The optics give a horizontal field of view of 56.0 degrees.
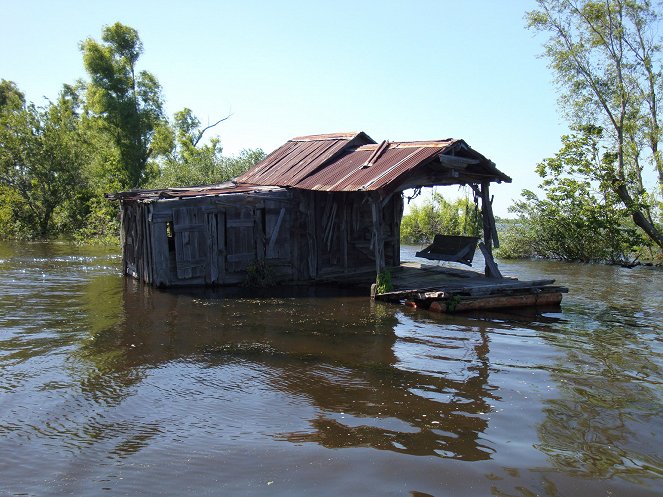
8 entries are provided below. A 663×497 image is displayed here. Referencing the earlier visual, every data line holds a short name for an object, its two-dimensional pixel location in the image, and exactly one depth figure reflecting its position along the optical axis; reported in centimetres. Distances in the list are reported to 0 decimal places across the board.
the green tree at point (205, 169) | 3000
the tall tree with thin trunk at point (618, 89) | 2455
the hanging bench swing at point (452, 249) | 1520
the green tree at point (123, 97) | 3616
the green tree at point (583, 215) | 2486
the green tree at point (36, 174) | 3369
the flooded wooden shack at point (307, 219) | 1463
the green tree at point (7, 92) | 4528
